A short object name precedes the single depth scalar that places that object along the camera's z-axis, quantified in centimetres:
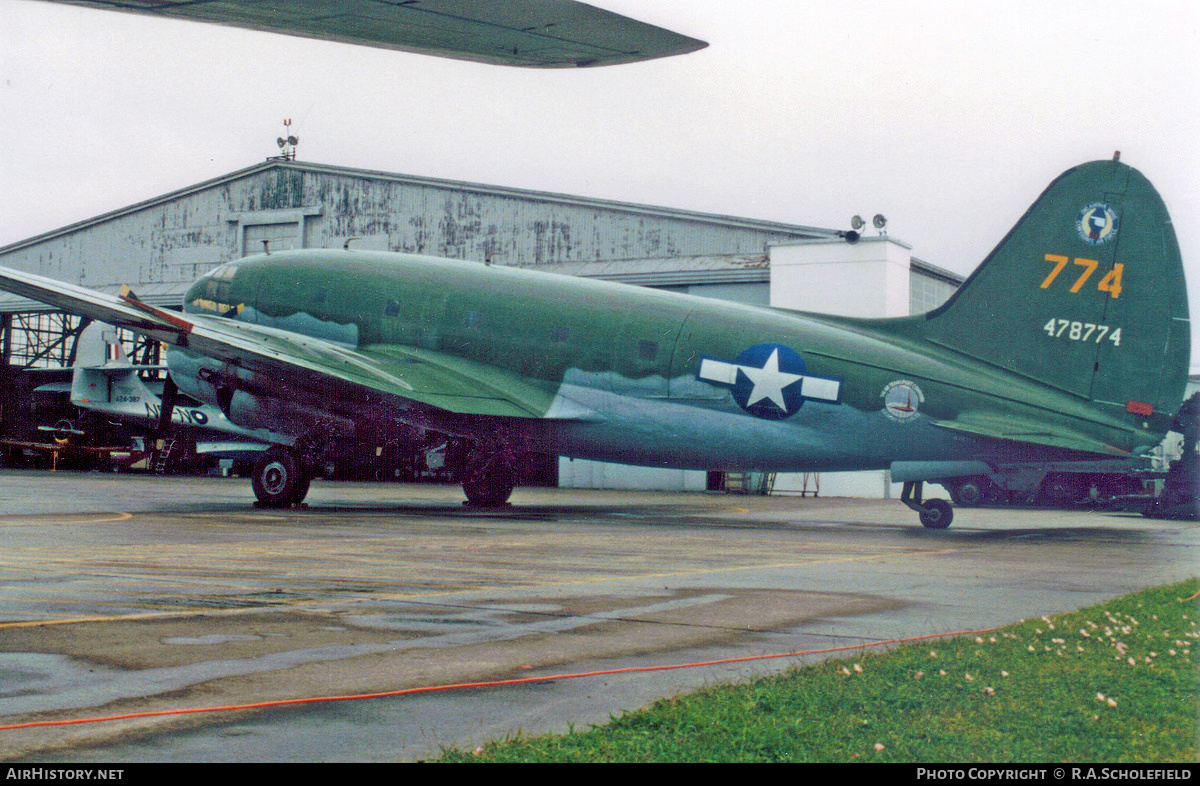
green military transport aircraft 1950
